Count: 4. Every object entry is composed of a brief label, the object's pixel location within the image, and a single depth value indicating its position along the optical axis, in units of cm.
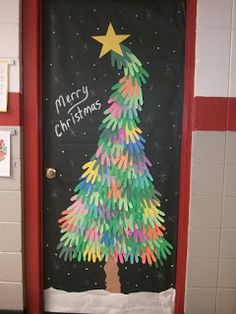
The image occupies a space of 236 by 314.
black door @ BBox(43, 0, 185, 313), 182
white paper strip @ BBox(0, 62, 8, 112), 176
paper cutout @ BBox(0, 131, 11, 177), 180
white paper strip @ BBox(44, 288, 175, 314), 199
